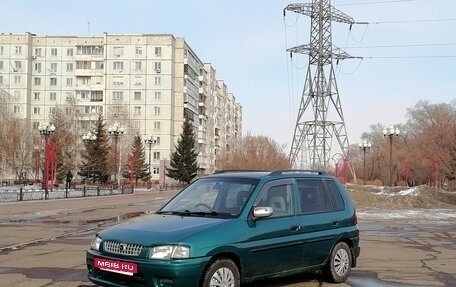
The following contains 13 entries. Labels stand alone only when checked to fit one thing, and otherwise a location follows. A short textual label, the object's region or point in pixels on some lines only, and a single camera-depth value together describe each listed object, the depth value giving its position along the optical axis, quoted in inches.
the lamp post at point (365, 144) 2364.4
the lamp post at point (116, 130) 2165.4
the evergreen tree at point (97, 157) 2819.9
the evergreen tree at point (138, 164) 3211.1
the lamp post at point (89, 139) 2522.1
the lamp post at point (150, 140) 2663.9
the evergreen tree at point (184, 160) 3267.7
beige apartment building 3754.9
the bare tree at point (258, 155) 2335.1
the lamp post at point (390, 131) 1948.8
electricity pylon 1872.5
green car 248.8
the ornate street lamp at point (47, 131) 1658.2
